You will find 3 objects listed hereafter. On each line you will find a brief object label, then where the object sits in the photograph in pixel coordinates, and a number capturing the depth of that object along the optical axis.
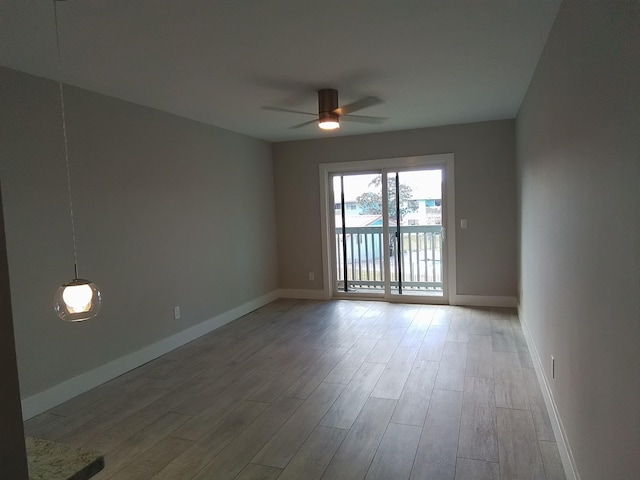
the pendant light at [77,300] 1.85
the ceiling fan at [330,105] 3.49
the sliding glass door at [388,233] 5.60
